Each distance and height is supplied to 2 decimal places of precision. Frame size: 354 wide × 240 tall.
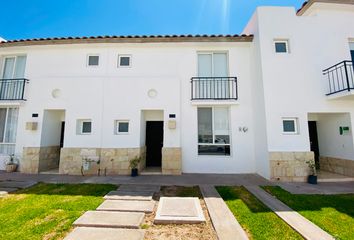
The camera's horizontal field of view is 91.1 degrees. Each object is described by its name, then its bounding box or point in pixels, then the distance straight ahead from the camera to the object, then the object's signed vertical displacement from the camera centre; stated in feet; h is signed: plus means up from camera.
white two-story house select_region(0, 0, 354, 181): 26.55 +7.29
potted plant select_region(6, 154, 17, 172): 29.66 -4.12
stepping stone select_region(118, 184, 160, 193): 20.45 -5.68
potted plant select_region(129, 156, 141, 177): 27.73 -3.86
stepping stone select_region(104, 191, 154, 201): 17.80 -5.76
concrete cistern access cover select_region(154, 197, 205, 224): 13.18 -5.85
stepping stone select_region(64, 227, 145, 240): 10.92 -6.01
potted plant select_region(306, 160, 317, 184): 24.00 -4.48
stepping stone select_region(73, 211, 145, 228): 12.42 -5.93
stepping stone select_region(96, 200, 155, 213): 15.15 -5.88
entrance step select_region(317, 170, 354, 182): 24.91 -5.25
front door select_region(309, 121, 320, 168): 32.60 +0.90
